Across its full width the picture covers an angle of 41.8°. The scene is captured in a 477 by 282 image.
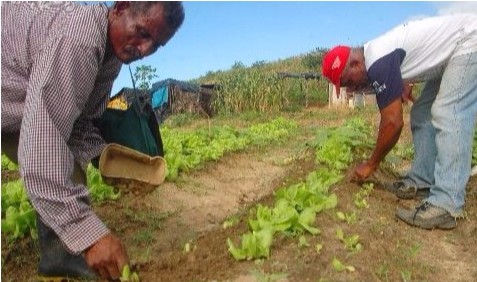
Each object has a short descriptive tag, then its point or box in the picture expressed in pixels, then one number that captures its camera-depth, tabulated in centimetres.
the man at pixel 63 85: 255
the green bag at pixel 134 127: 355
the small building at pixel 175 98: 1919
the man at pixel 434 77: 421
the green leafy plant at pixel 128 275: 282
